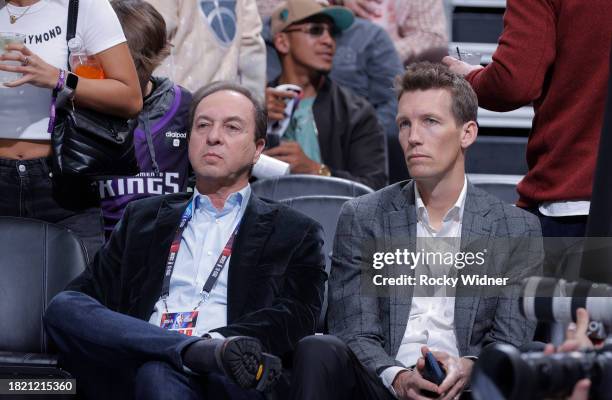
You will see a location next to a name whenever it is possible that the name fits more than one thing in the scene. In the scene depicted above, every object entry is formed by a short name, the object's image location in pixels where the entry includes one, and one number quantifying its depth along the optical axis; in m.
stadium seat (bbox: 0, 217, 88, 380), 6.95
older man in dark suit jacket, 6.08
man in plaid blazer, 6.15
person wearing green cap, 10.14
